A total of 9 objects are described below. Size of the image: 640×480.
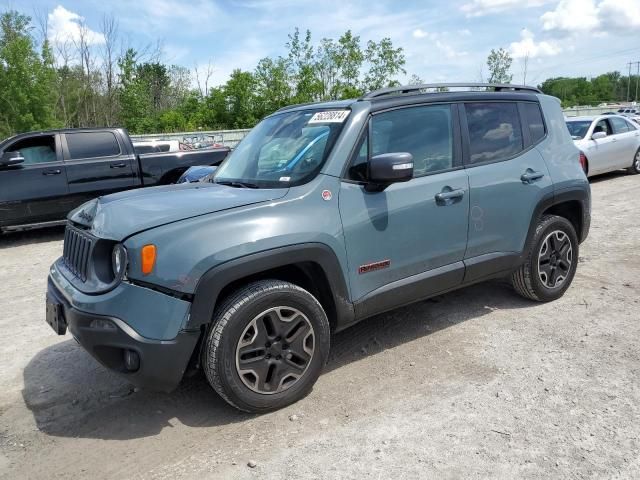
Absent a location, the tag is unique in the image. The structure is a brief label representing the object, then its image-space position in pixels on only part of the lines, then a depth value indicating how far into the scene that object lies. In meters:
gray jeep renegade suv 2.87
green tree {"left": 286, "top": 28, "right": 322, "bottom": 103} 37.16
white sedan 12.02
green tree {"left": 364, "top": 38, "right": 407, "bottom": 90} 36.41
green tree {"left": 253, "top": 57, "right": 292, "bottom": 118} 38.31
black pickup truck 8.55
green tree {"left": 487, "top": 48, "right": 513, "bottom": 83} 39.69
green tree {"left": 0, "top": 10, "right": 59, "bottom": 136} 23.84
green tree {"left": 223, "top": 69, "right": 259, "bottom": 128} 39.16
